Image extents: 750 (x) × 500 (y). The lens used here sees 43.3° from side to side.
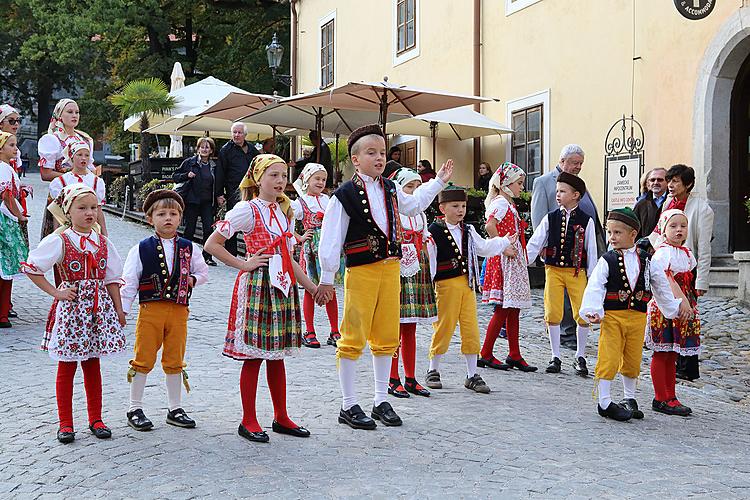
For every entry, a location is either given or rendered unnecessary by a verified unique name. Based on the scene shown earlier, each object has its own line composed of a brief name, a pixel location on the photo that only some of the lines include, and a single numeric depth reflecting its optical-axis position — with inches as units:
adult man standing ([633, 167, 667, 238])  343.0
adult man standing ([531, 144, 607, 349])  331.9
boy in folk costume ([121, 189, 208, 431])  218.2
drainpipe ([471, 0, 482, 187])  661.3
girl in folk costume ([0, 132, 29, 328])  341.4
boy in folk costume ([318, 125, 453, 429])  225.1
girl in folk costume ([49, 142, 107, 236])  335.3
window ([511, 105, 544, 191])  602.2
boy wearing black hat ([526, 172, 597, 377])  301.1
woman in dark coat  542.0
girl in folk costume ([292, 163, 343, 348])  340.8
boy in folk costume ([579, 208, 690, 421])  240.7
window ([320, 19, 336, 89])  967.6
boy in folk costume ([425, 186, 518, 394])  270.2
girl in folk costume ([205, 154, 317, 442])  210.8
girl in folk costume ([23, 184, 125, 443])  208.7
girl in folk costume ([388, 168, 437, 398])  263.6
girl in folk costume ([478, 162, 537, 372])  308.2
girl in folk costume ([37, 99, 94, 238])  351.6
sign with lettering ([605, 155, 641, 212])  493.7
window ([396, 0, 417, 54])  774.5
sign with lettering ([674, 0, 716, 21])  452.8
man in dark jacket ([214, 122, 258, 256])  536.4
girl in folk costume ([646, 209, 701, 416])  253.8
